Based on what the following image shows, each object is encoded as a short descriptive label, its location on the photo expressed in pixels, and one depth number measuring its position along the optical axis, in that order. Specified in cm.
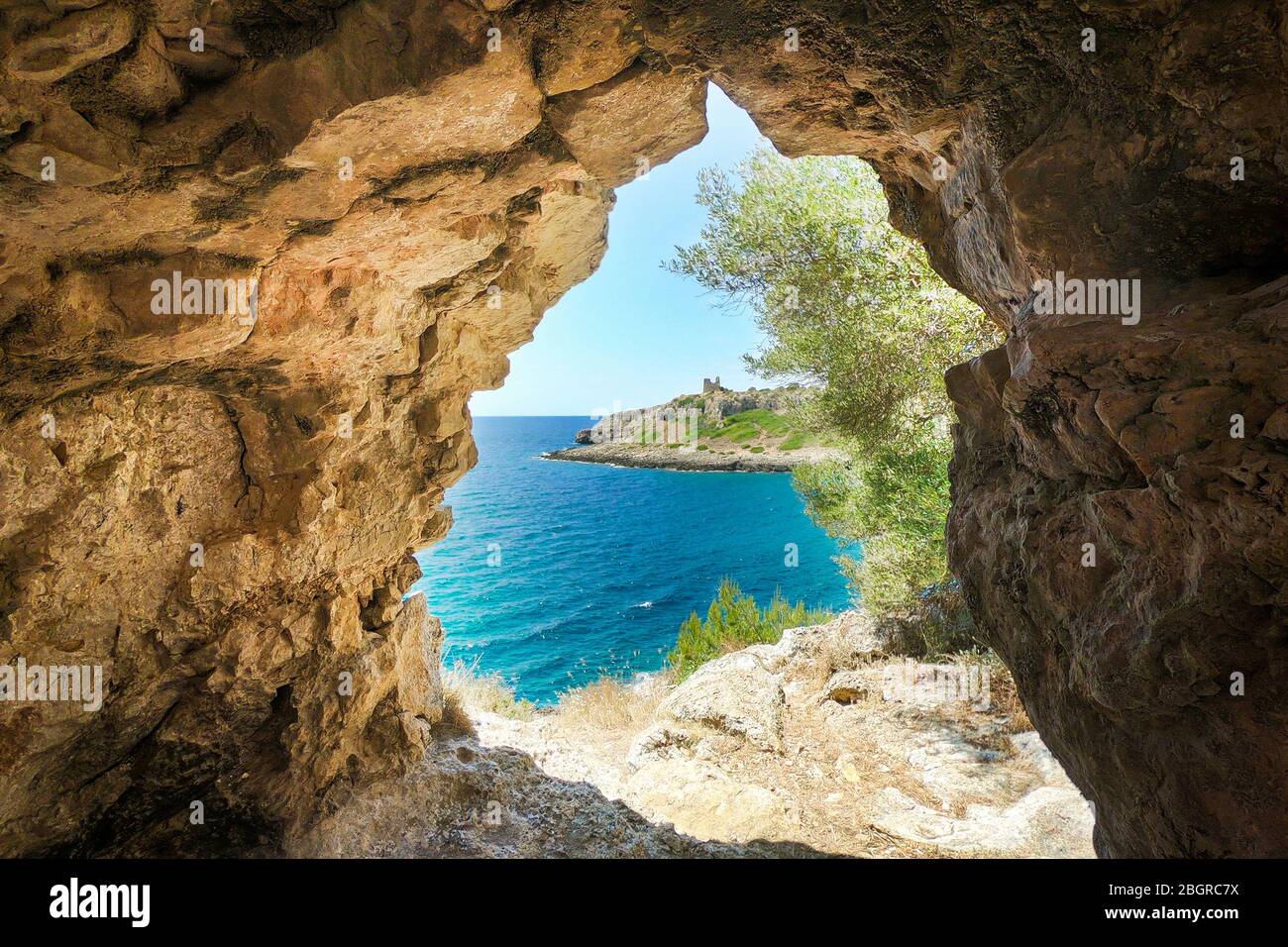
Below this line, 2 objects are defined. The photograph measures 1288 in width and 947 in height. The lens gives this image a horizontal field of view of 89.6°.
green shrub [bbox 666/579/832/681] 1516
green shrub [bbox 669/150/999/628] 945
